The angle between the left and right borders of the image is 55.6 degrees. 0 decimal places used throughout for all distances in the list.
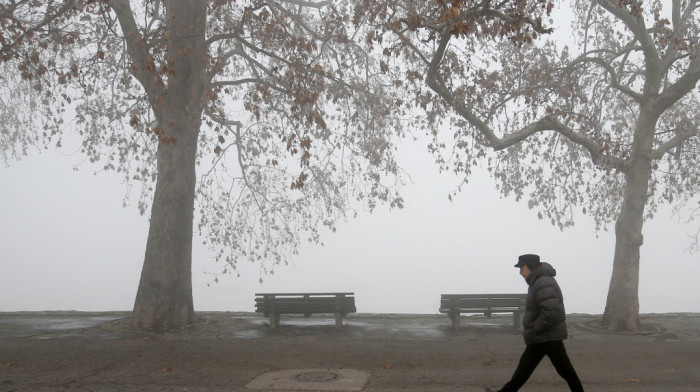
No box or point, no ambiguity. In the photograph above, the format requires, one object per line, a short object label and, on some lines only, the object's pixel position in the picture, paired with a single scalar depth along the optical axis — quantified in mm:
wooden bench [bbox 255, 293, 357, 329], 14117
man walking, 7043
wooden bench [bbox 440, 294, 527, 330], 14125
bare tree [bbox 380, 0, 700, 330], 14320
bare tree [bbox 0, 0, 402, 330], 12984
